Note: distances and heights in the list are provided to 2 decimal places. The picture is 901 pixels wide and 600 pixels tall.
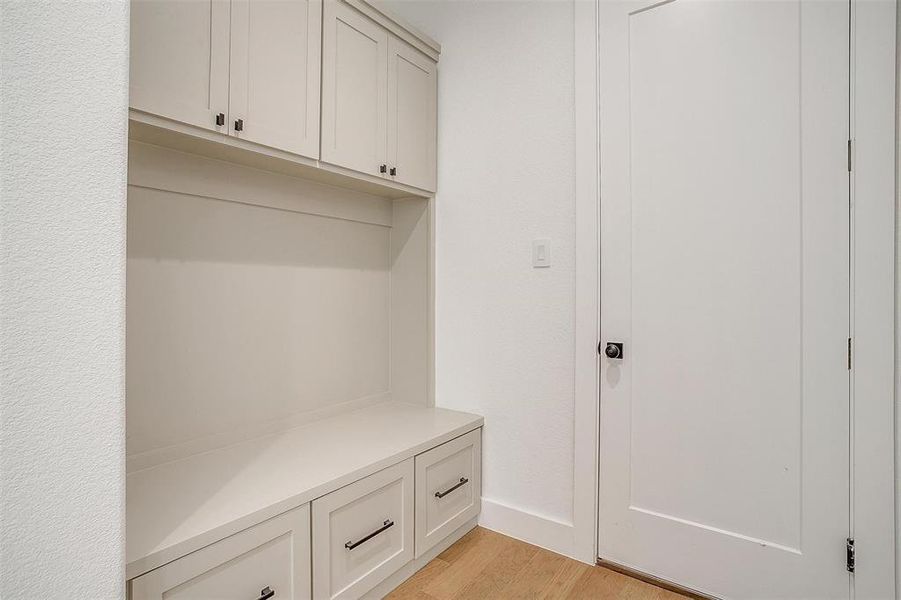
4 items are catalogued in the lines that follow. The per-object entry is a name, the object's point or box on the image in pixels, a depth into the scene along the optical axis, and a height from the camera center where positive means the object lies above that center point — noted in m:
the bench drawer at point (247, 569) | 1.12 -0.69
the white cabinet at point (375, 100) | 1.81 +0.84
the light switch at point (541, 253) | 2.05 +0.21
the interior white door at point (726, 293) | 1.51 +0.03
